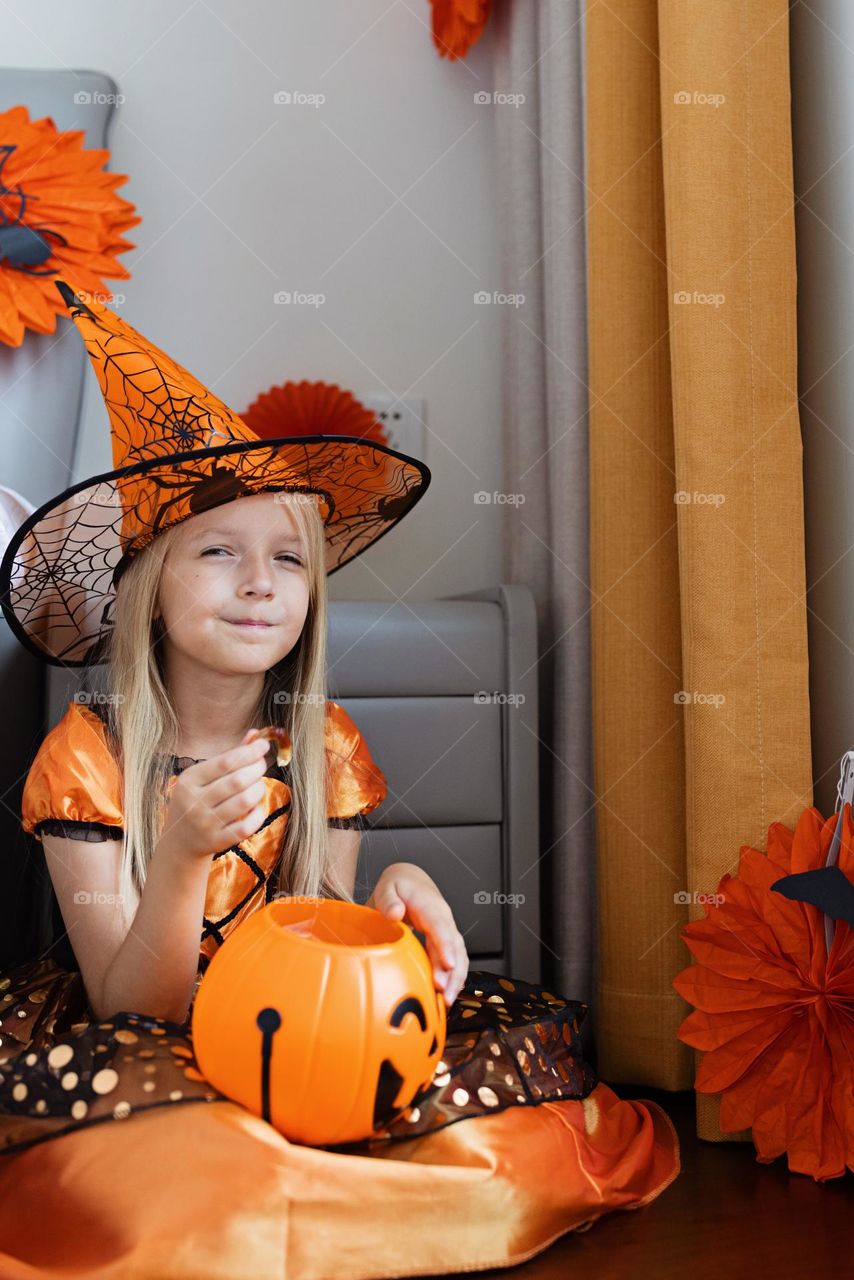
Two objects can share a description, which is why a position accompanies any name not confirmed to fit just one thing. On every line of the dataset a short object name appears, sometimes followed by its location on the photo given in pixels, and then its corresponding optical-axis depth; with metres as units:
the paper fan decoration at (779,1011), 0.89
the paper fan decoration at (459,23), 1.59
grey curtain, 1.28
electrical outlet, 1.59
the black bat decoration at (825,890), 0.87
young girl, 0.68
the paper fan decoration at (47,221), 1.44
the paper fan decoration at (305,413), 1.54
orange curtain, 1.03
